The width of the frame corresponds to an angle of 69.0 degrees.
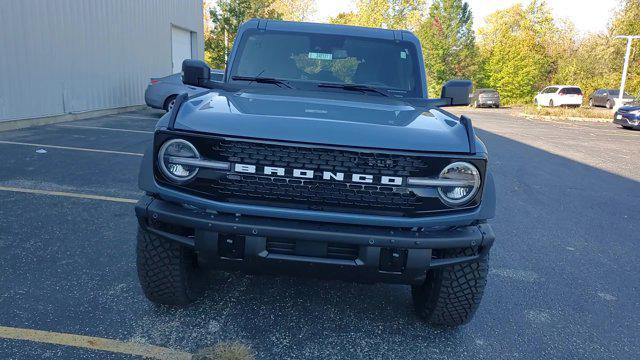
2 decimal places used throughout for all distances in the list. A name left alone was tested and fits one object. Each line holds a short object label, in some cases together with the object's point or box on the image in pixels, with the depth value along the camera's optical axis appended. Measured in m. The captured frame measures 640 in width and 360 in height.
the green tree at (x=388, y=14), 41.16
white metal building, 9.68
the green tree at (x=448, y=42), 43.62
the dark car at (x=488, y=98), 35.56
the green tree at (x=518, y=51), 41.28
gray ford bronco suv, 2.30
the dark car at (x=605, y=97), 32.24
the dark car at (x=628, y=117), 18.86
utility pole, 27.02
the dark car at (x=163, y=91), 13.06
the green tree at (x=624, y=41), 33.44
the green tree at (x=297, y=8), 45.08
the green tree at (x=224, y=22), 27.31
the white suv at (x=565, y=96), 32.31
